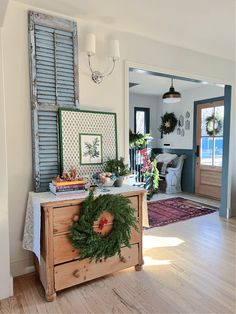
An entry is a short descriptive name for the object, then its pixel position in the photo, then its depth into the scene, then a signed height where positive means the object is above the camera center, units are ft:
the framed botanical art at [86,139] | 7.48 +0.08
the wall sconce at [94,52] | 7.45 +2.84
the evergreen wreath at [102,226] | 6.28 -2.32
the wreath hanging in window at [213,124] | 16.06 +1.16
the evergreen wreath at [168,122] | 19.57 +1.58
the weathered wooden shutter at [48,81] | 7.09 +1.85
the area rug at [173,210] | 12.30 -3.96
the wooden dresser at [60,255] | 6.07 -2.96
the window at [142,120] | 20.41 +1.87
